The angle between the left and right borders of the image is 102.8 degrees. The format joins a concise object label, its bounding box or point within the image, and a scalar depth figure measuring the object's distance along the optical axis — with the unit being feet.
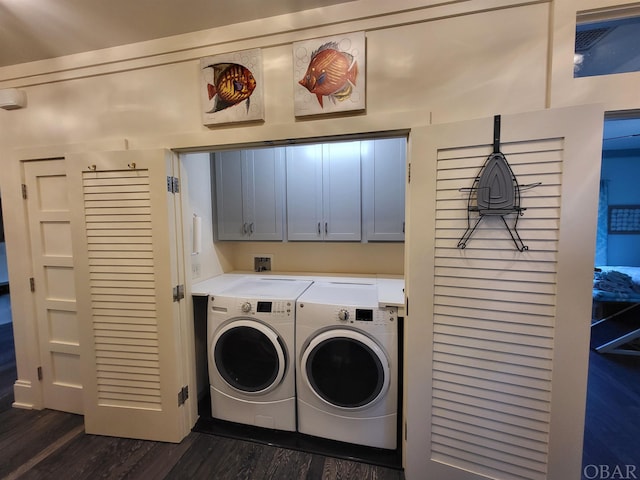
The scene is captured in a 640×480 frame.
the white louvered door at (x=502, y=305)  3.50
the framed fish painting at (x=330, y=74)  4.26
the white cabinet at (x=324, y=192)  6.88
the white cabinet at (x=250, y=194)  7.38
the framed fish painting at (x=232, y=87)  4.68
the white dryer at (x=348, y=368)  4.95
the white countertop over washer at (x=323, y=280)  5.18
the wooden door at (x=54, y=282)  6.07
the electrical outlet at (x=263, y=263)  8.41
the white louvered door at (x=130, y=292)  5.20
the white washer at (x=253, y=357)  5.44
